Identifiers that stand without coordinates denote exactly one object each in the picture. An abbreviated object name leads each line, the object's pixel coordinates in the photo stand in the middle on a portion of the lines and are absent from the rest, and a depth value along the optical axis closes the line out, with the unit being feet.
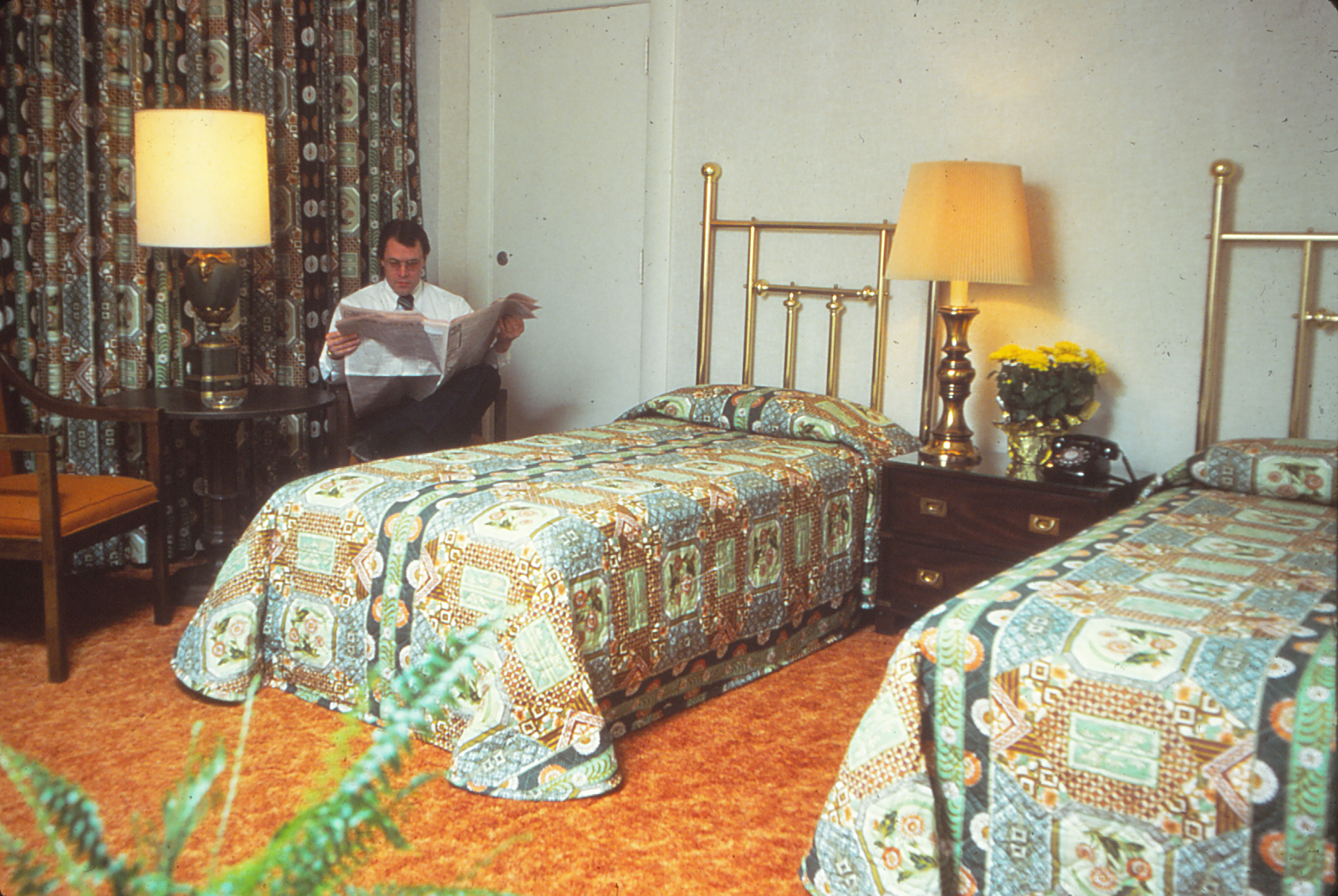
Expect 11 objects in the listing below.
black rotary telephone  9.13
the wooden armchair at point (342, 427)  10.98
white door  12.76
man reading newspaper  10.46
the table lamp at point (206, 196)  9.43
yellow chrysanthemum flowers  9.41
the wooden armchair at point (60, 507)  8.08
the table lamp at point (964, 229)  9.58
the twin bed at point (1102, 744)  4.63
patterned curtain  10.18
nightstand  8.98
